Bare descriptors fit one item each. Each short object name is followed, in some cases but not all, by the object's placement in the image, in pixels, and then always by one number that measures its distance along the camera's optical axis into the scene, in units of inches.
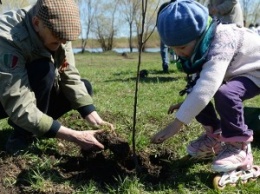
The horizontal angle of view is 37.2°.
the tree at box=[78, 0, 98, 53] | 1542.6
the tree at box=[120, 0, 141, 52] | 1424.7
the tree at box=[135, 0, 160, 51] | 90.0
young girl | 83.0
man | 88.7
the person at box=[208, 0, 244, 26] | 214.8
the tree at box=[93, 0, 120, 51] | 1593.3
